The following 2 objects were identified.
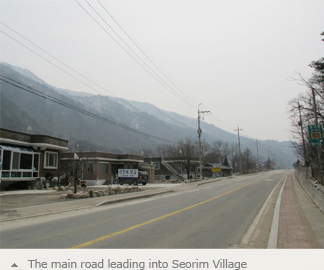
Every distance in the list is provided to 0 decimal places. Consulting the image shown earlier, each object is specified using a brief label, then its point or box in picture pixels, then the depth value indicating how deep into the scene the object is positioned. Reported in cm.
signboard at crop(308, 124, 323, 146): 1559
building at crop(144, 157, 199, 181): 6082
